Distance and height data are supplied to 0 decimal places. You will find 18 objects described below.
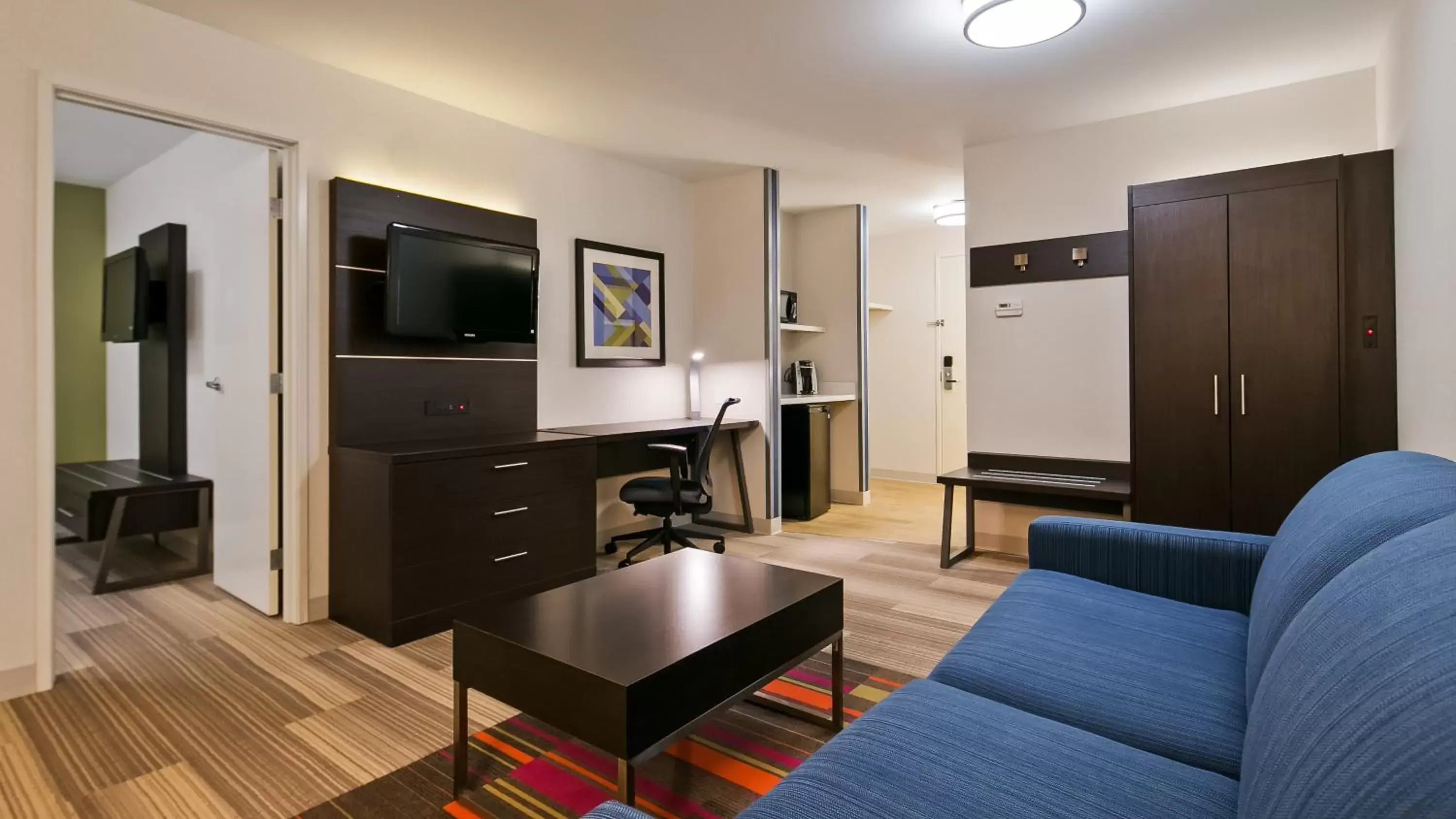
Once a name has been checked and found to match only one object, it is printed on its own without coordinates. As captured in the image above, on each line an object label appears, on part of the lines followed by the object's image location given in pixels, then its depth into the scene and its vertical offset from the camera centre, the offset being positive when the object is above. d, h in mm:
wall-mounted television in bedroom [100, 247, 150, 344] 4117 +737
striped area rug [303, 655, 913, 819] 1819 -997
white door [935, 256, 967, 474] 6945 +527
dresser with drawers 2977 -507
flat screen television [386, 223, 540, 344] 3371 +652
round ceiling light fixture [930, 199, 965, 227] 5938 +1672
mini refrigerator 5539 -376
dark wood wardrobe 2961 +322
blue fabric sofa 636 -520
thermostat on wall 4336 +621
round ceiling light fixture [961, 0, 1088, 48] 2680 +1510
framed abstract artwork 4582 +726
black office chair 4164 -462
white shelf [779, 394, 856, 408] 5393 +99
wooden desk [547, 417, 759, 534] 4289 -173
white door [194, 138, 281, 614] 3236 +221
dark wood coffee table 1529 -565
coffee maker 6141 +293
